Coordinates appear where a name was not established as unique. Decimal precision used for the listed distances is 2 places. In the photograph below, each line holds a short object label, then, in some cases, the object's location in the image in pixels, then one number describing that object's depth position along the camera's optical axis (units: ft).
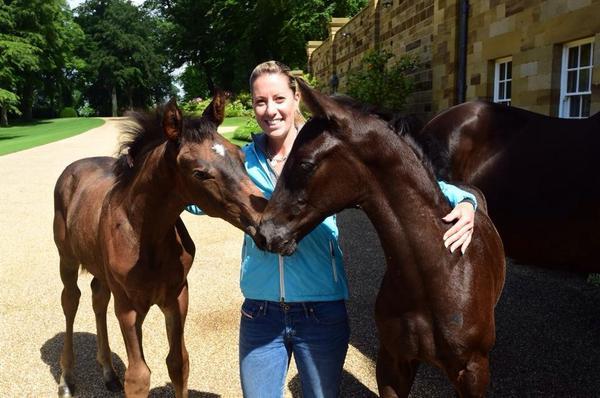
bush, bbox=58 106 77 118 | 158.71
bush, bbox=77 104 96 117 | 184.24
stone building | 19.58
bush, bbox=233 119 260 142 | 54.60
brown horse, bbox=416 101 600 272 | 11.72
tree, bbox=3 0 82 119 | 107.24
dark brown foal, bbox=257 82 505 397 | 5.97
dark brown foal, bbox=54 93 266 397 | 7.25
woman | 7.11
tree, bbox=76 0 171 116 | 167.73
